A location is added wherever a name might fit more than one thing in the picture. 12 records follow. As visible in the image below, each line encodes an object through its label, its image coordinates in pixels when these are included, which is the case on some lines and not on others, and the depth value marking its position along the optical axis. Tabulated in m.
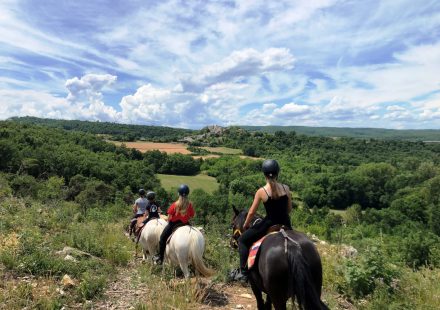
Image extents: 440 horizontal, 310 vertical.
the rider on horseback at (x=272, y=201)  4.90
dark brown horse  3.93
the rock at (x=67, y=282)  6.03
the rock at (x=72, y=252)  7.68
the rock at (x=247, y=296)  6.92
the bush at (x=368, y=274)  6.50
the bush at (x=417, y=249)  16.60
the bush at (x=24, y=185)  23.10
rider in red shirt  7.48
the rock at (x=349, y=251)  8.83
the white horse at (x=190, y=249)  6.92
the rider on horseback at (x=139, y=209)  11.55
